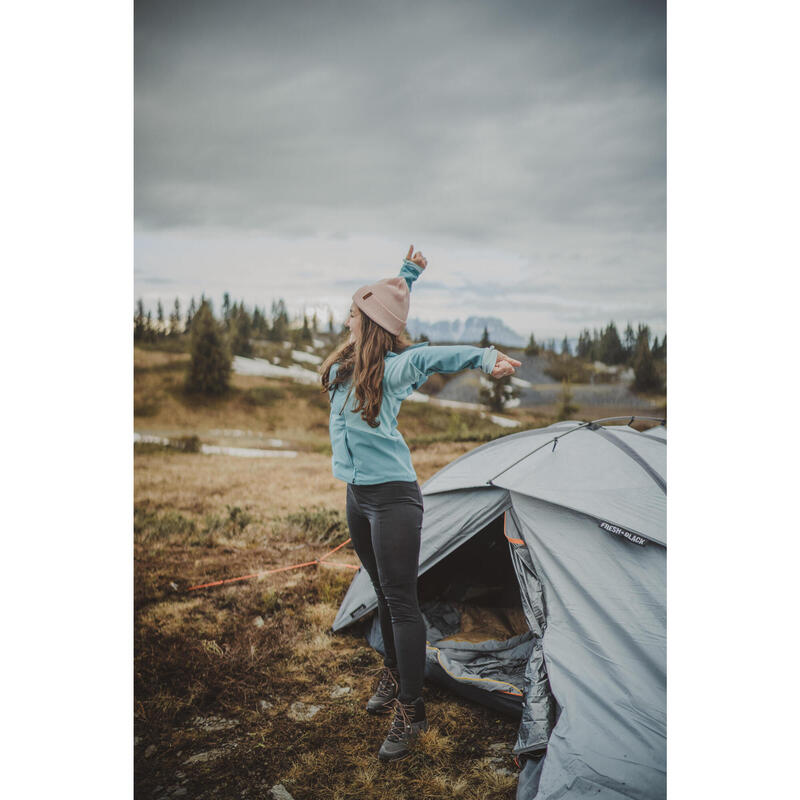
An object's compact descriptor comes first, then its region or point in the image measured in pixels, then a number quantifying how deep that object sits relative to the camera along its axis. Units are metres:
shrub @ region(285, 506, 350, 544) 3.88
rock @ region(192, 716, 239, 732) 1.91
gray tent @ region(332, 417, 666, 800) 1.50
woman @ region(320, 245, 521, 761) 1.49
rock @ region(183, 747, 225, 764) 1.75
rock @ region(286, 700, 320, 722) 1.96
